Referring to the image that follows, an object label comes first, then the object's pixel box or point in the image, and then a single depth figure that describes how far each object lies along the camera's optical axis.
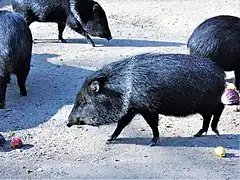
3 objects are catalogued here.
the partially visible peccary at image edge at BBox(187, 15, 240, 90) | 10.83
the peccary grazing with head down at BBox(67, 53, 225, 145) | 8.76
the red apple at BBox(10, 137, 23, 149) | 8.96
